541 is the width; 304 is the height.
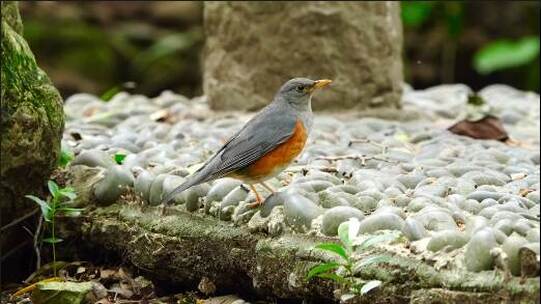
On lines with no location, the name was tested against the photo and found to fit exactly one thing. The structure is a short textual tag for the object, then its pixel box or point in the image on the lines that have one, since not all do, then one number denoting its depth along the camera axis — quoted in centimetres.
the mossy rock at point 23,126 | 620
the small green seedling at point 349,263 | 519
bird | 628
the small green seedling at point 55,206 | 639
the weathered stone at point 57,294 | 590
